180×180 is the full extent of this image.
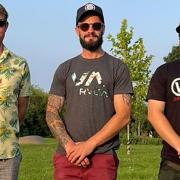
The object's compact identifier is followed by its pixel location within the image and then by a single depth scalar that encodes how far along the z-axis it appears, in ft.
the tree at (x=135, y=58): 55.82
